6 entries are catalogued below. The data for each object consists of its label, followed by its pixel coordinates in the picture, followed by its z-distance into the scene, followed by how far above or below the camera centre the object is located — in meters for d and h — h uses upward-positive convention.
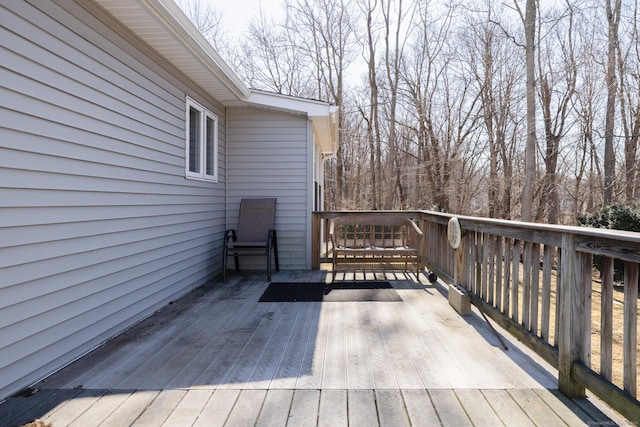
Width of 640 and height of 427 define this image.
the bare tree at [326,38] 14.51 +6.50
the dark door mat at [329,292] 4.20 -0.98
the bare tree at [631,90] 10.26 +3.20
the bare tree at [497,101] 12.21 +3.38
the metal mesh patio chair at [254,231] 5.11 -0.35
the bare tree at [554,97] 12.01 +3.48
